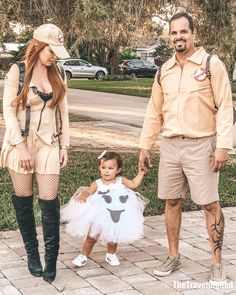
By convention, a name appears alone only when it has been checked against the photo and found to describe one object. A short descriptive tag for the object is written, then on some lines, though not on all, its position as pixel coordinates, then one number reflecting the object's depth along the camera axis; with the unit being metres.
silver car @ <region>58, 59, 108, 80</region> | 39.72
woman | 4.50
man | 4.53
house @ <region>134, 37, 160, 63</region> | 55.52
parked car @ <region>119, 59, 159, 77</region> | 41.84
